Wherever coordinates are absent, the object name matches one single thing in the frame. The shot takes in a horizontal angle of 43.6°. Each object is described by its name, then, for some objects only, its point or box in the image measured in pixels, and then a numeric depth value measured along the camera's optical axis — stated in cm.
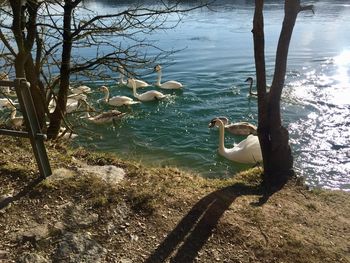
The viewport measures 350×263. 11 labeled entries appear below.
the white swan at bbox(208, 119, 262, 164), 1004
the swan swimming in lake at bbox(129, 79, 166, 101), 1533
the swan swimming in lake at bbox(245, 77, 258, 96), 1534
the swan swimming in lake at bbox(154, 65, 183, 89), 1638
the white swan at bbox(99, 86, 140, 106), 1502
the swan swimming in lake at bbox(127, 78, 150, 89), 1722
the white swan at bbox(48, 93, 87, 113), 1381
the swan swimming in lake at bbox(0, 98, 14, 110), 1433
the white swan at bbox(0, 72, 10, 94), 806
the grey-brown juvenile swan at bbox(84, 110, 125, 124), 1332
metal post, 494
